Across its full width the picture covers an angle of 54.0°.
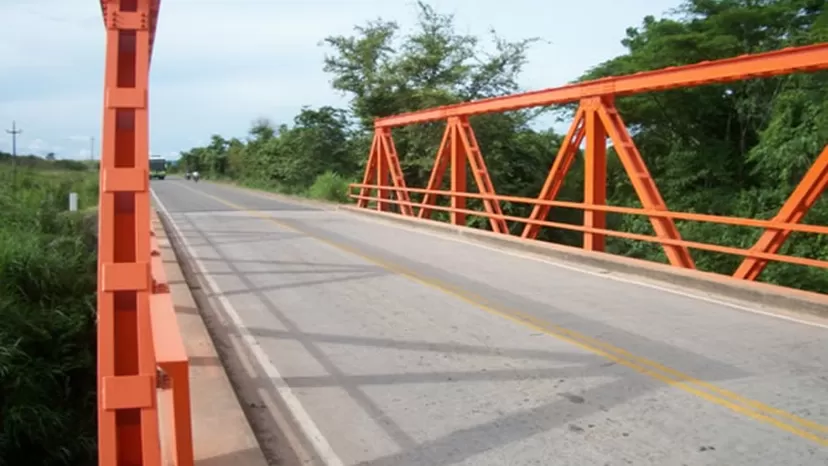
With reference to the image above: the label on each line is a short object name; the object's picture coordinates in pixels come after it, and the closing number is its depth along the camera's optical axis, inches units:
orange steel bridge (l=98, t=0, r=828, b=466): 150.2
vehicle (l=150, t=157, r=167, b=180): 3302.2
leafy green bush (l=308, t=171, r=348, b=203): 1428.3
